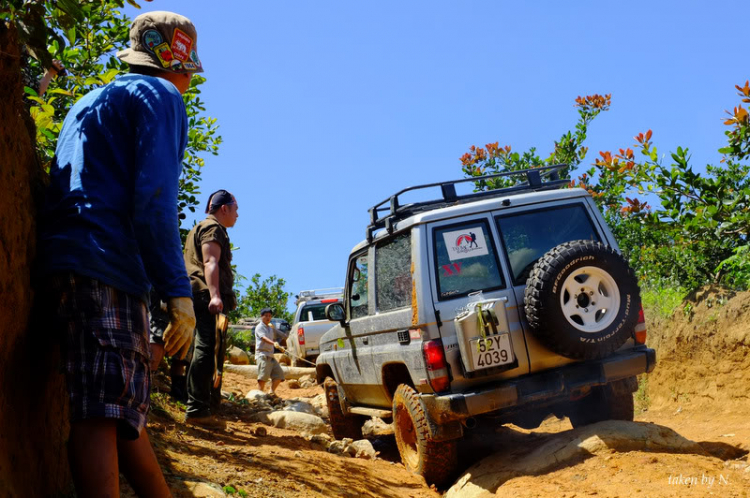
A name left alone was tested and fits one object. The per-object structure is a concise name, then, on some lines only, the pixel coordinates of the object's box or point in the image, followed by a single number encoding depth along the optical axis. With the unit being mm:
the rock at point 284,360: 20752
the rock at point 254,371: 17016
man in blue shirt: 2270
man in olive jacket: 6105
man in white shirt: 11734
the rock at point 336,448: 6602
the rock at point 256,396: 9551
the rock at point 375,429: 7959
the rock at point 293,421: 7855
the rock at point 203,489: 3797
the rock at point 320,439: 6906
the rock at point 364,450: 6617
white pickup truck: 18281
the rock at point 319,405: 10031
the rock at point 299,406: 9389
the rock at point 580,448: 4914
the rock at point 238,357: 18625
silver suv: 5012
